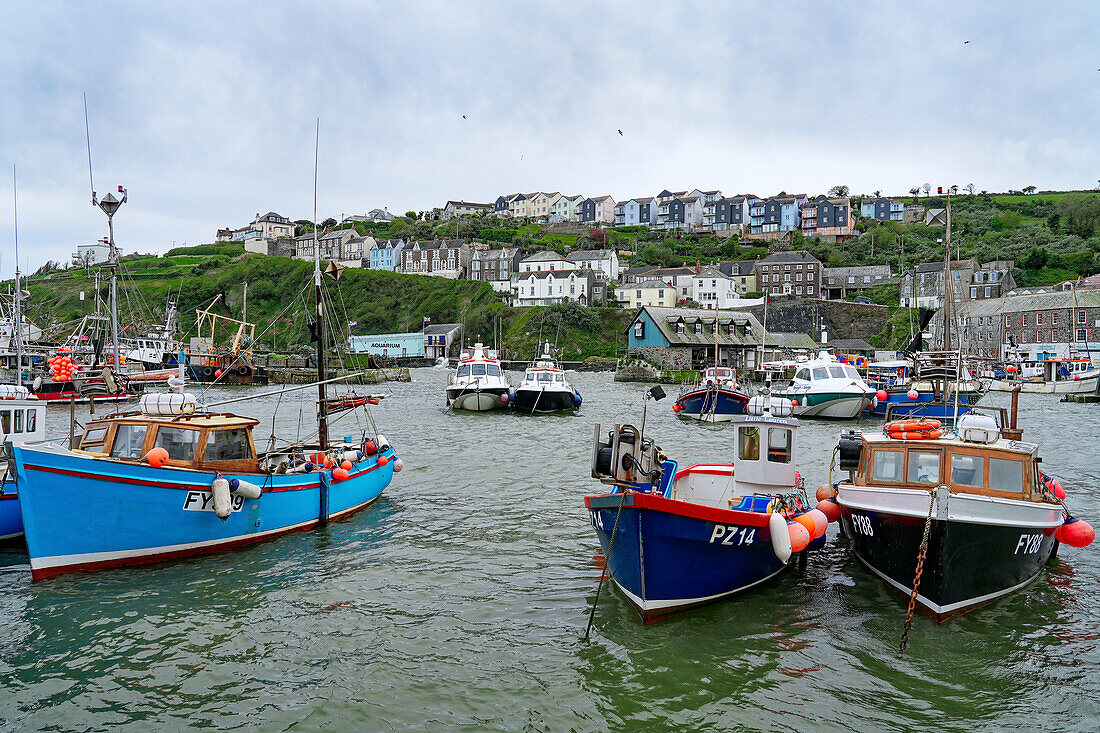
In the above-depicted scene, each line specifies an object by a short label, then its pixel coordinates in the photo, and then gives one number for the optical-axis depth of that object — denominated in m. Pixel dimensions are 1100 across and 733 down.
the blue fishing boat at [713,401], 40.75
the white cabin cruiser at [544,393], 42.78
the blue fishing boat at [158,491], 12.20
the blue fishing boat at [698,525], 10.43
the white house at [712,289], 116.50
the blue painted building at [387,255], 162.62
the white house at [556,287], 125.88
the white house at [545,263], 134.62
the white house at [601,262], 133.88
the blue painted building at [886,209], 159.38
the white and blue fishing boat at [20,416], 17.48
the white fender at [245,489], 13.65
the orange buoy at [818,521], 12.12
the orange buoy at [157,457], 12.81
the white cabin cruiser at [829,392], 40.75
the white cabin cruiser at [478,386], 43.70
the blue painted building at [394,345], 117.44
